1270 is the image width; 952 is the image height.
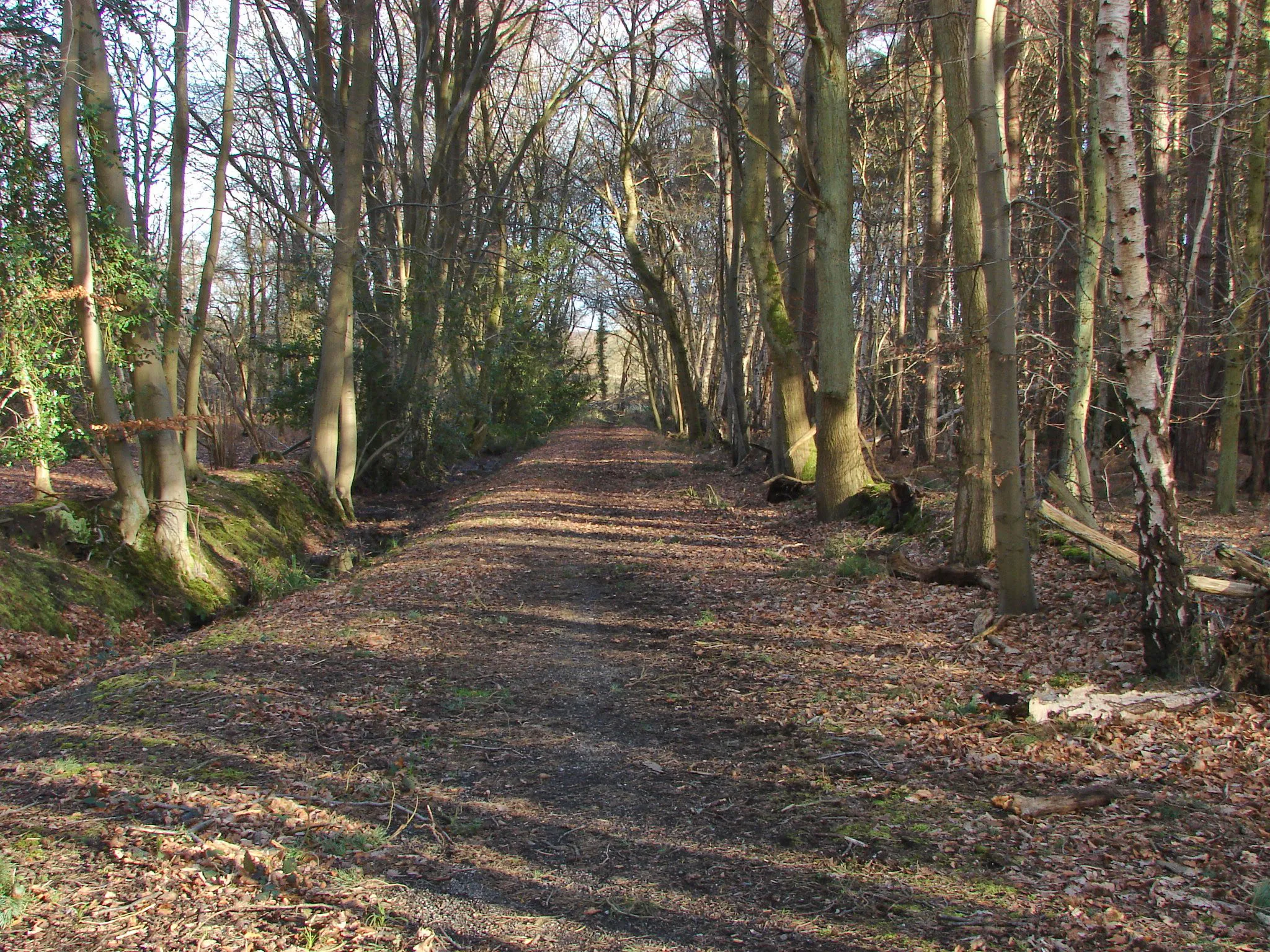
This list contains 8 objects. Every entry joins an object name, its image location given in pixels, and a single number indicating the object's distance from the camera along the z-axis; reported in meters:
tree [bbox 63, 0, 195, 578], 10.28
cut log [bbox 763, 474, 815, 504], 15.92
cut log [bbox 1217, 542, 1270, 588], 5.63
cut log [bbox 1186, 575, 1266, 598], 5.80
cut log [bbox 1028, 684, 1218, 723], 5.39
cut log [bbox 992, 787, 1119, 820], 4.43
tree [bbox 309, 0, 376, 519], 15.72
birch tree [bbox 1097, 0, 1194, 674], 5.47
